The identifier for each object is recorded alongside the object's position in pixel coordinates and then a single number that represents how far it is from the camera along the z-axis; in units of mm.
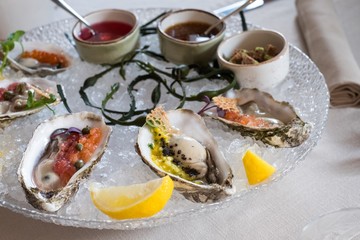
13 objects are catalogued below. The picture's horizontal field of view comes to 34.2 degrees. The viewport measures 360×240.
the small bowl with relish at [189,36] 1466
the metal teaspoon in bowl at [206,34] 1515
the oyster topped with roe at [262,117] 1199
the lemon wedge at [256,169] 1127
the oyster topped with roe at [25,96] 1346
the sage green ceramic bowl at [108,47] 1495
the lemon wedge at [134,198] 1050
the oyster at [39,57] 1556
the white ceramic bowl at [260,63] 1365
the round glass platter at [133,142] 1105
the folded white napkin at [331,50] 1461
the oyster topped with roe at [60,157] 1100
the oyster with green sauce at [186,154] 1093
